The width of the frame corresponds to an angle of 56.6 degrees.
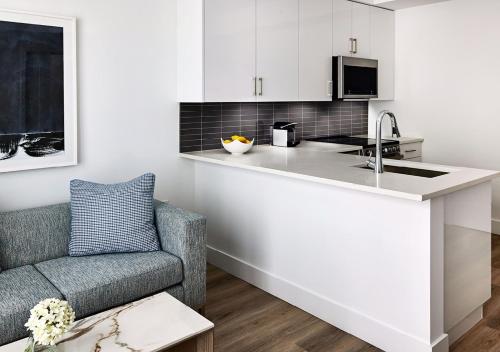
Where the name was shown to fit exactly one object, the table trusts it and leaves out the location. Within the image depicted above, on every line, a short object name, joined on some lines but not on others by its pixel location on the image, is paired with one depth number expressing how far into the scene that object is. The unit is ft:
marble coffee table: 5.42
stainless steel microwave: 13.65
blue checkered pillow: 8.48
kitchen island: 7.52
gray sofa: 7.22
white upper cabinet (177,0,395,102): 10.76
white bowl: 11.52
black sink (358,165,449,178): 9.19
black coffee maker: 12.91
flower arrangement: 4.74
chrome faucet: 8.30
